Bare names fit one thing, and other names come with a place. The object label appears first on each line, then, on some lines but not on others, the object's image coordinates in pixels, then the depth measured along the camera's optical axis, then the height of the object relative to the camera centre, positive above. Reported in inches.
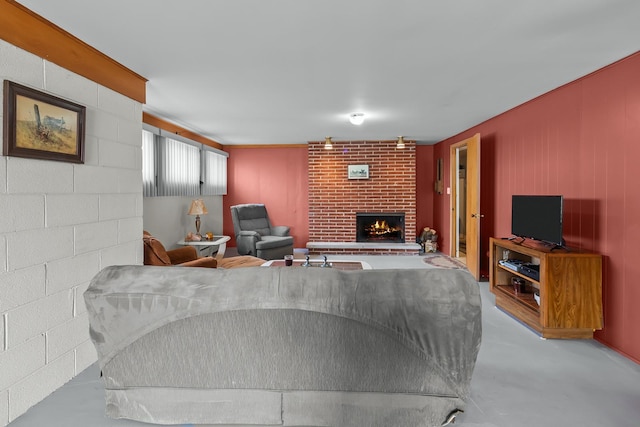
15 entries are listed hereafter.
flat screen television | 124.8 -4.0
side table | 212.2 -23.0
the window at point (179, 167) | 179.0 +24.0
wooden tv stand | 116.6 -28.1
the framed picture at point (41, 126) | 74.9 +18.5
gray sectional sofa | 66.9 -25.6
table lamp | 224.5 -1.7
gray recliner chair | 229.8 -19.3
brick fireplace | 282.0 +16.3
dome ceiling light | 183.9 +45.5
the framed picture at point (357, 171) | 282.2 +27.8
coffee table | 166.2 -27.5
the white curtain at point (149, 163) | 173.8 +21.1
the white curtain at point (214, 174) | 252.8 +24.3
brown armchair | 127.9 -18.0
